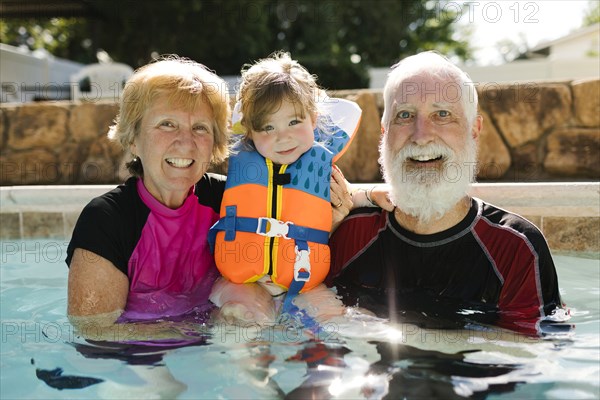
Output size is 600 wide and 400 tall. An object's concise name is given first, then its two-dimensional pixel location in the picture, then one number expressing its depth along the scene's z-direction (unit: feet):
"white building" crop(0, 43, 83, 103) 36.56
